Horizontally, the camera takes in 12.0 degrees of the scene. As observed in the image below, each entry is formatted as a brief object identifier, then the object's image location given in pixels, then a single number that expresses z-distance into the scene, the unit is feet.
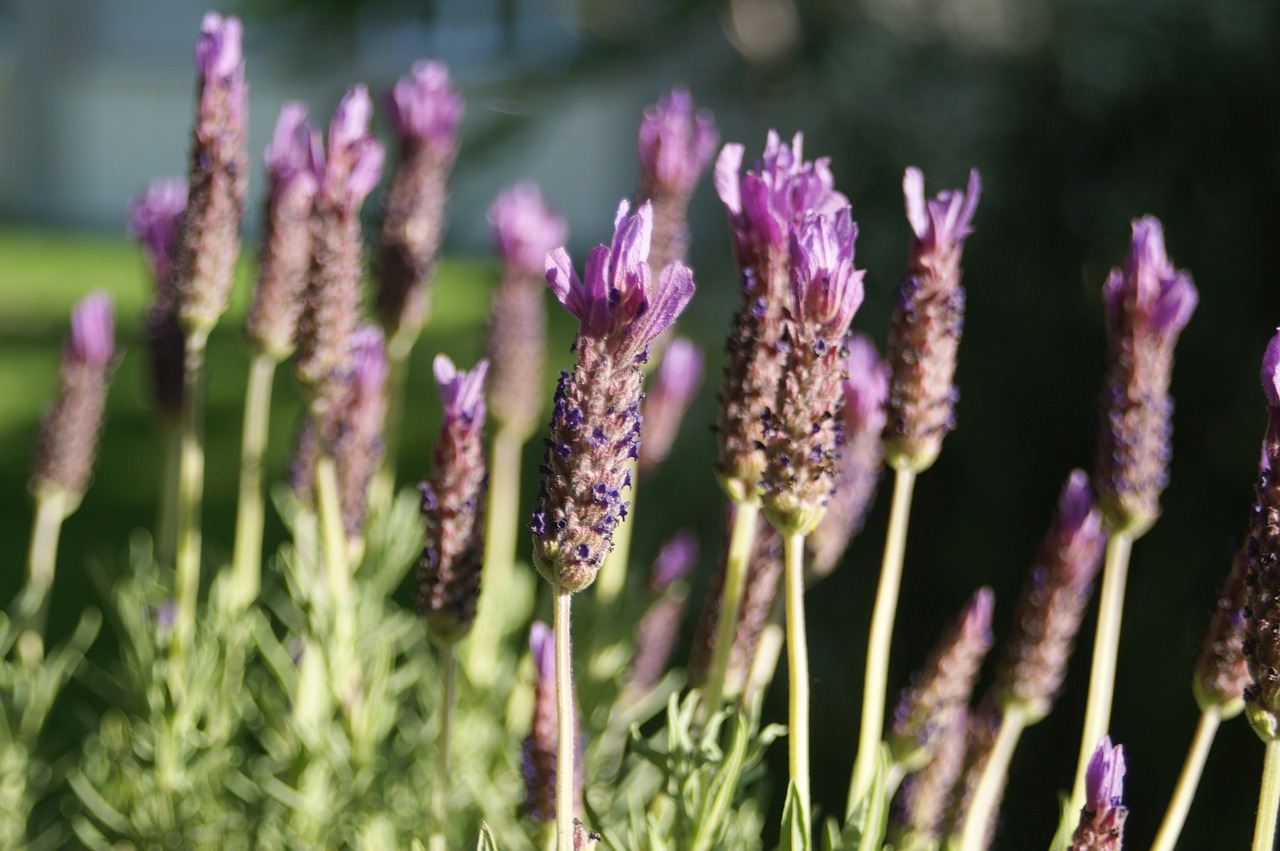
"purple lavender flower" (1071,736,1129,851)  2.73
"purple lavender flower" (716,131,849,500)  2.78
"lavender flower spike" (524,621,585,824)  2.85
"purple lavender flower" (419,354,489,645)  2.84
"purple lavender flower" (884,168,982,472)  2.85
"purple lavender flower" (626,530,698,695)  3.20
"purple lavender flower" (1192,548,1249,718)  2.80
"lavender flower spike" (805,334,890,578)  3.00
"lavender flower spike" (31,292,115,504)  3.22
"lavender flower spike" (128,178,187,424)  3.20
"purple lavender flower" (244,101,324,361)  3.03
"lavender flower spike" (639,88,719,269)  3.11
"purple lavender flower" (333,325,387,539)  3.11
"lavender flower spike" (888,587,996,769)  2.96
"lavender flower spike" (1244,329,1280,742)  2.72
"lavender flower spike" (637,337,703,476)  3.24
